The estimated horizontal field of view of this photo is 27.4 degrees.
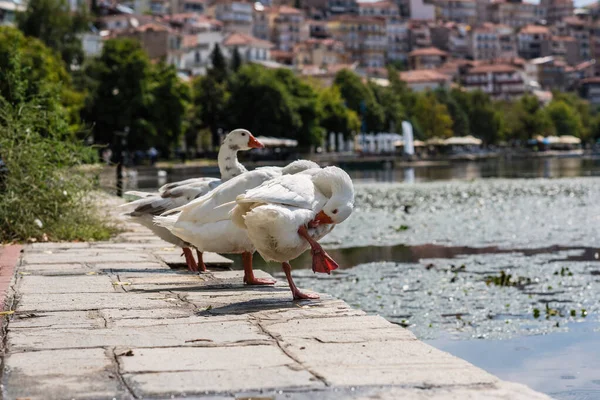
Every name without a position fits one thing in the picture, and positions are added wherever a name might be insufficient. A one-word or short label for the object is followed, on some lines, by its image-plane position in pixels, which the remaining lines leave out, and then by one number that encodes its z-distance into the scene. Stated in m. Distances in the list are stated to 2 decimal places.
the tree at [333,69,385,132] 121.94
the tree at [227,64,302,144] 92.12
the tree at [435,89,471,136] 136.75
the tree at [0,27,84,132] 58.25
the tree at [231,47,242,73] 120.25
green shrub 13.51
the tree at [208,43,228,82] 98.19
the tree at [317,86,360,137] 107.94
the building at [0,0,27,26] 106.75
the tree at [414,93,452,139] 129.12
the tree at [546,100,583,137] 156.38
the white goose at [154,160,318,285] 8.89
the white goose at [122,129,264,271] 10.45
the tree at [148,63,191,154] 74.12
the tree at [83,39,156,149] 73.19
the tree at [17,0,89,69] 80.38
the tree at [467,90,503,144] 138.38
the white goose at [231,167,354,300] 7.69
